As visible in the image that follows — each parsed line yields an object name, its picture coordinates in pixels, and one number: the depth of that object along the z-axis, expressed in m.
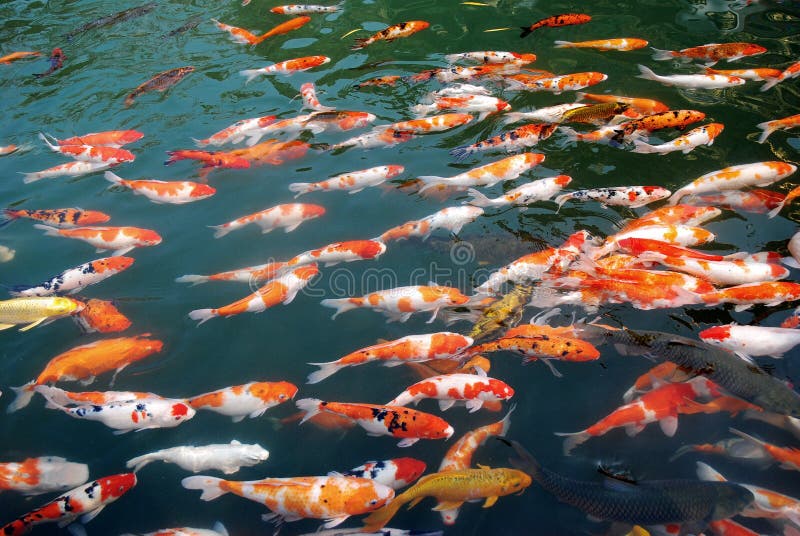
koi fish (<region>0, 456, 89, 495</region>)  4.36
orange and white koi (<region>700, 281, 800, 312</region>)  4.75
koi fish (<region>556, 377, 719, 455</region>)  4.30
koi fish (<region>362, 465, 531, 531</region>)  3.93
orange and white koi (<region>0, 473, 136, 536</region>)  4.05
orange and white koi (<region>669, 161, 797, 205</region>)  6.08
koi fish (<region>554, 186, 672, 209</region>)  6.15
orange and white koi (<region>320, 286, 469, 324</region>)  5.30
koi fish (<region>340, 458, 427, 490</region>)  4.10
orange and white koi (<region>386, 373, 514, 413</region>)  4.50
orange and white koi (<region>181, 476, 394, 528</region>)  3.93
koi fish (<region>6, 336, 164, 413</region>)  4.99
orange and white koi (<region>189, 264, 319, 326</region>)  5.52
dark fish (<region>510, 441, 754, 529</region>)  3.63
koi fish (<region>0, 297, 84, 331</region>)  5.41
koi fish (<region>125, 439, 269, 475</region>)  4.41
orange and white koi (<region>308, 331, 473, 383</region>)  4.88
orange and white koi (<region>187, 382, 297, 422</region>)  4.73
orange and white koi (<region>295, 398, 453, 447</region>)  4.35
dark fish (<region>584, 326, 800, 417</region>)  4.12
